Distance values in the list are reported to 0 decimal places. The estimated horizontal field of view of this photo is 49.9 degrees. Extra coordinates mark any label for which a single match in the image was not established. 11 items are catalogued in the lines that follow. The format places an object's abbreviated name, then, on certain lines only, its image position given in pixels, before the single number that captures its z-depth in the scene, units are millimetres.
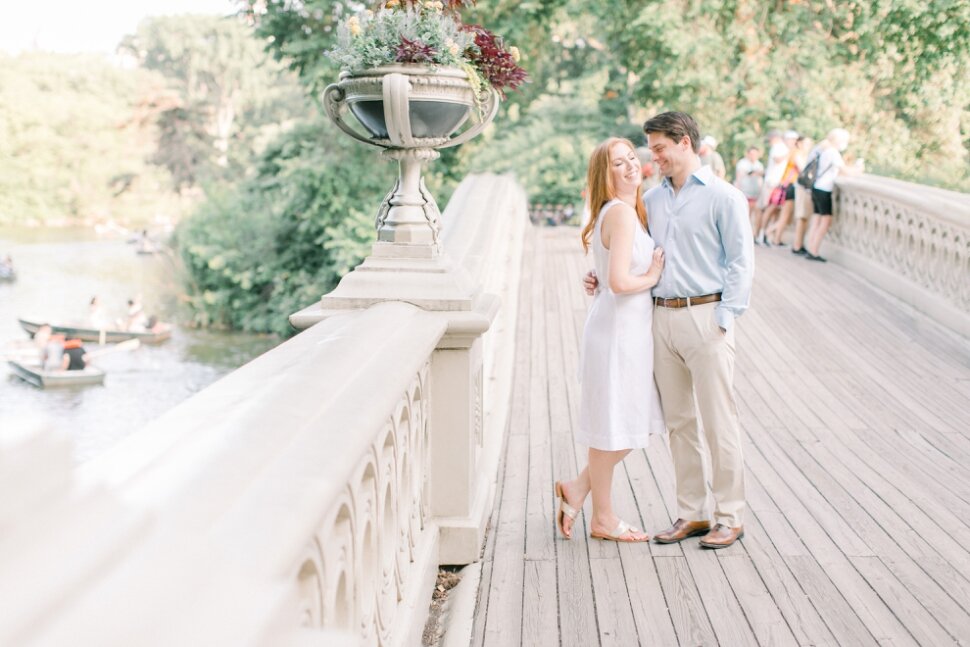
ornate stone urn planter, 4066
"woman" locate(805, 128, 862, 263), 12562
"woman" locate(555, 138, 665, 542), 4191
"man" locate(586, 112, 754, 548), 4207
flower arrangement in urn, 4051
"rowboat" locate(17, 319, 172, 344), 34688
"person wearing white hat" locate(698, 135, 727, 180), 12727
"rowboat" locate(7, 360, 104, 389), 30688
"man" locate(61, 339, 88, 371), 30812
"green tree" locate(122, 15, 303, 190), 49625
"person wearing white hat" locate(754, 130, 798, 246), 13977
